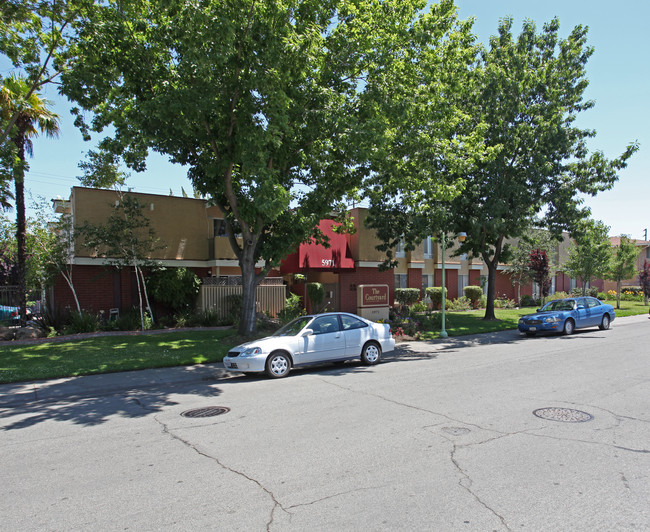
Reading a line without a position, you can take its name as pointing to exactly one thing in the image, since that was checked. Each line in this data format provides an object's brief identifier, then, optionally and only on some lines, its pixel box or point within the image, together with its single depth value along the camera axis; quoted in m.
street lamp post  18.53
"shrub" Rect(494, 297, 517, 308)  32.16
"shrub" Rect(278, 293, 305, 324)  20.02
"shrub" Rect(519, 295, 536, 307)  33.06
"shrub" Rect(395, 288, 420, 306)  28.14
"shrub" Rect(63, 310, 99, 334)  16.80
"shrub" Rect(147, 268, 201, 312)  19.88
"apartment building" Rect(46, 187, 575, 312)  19.56
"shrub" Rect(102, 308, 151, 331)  17.70
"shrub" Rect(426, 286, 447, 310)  29.30
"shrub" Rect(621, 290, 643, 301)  42.61
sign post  19.70
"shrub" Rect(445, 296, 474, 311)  29.30
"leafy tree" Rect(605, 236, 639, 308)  32.69
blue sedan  18.08
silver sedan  10.32
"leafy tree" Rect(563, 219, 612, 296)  30.11
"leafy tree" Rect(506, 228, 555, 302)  31.23
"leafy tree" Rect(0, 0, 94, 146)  12.75
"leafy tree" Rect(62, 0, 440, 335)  11.64
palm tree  17.28
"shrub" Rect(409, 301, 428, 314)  27.24
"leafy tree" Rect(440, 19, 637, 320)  20.34
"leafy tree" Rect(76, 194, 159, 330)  17.09
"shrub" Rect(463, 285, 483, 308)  31.70
